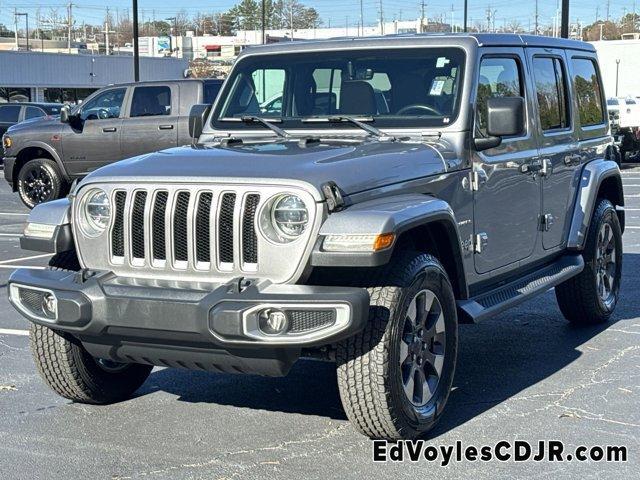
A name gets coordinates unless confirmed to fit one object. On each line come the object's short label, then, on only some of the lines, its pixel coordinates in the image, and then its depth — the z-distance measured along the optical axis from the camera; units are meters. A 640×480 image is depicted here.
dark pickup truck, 15.58
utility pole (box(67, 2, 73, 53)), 100.09
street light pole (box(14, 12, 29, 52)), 105.38
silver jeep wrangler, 4.68
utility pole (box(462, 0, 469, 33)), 54.03
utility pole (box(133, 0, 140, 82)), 34.12
